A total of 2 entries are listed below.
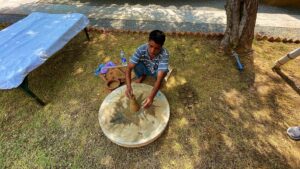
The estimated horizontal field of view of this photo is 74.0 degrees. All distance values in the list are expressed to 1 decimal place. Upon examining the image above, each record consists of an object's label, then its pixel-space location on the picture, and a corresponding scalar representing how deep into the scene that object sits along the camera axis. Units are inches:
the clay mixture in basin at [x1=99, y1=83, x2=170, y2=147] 101.8
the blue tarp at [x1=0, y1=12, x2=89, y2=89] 114.1
